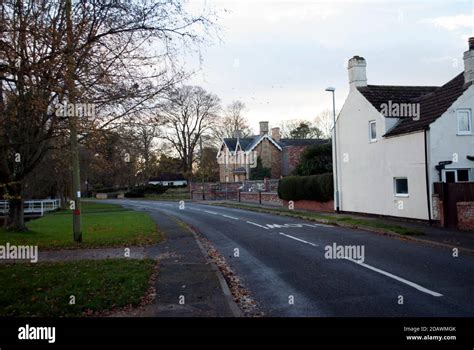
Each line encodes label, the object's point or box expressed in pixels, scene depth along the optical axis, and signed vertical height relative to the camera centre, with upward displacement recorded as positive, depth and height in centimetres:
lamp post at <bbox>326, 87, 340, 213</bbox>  2915 +98
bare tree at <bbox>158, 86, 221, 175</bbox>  7625 +885
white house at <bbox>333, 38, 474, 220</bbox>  2014 +177
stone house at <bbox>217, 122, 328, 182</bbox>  6644 +437
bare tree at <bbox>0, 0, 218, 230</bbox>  870 +261
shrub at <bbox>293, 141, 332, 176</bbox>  3650 +172
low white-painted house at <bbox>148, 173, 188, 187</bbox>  11194 +180
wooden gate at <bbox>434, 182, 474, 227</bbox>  1777 -67
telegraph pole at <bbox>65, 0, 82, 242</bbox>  897 +179
